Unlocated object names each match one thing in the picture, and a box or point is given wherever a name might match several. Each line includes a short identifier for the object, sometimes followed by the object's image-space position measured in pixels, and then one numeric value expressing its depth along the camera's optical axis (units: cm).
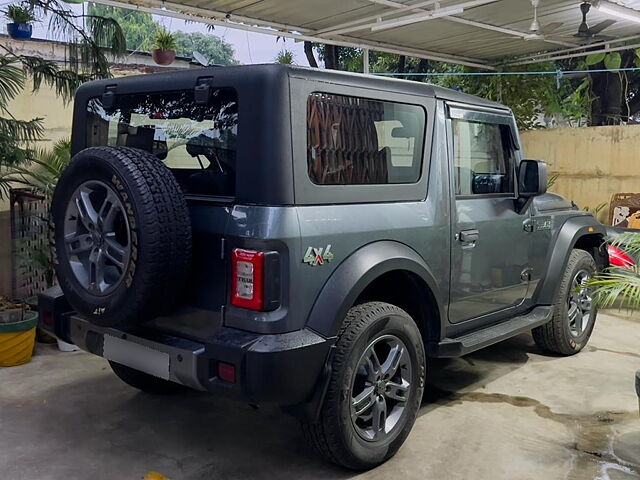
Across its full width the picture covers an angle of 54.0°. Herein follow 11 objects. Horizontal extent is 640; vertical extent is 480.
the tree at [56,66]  478
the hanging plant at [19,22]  549
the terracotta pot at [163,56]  790
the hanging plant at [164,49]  792
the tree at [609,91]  1133
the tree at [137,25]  3325
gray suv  266
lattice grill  523
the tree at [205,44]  4032
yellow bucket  452
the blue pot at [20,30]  569
